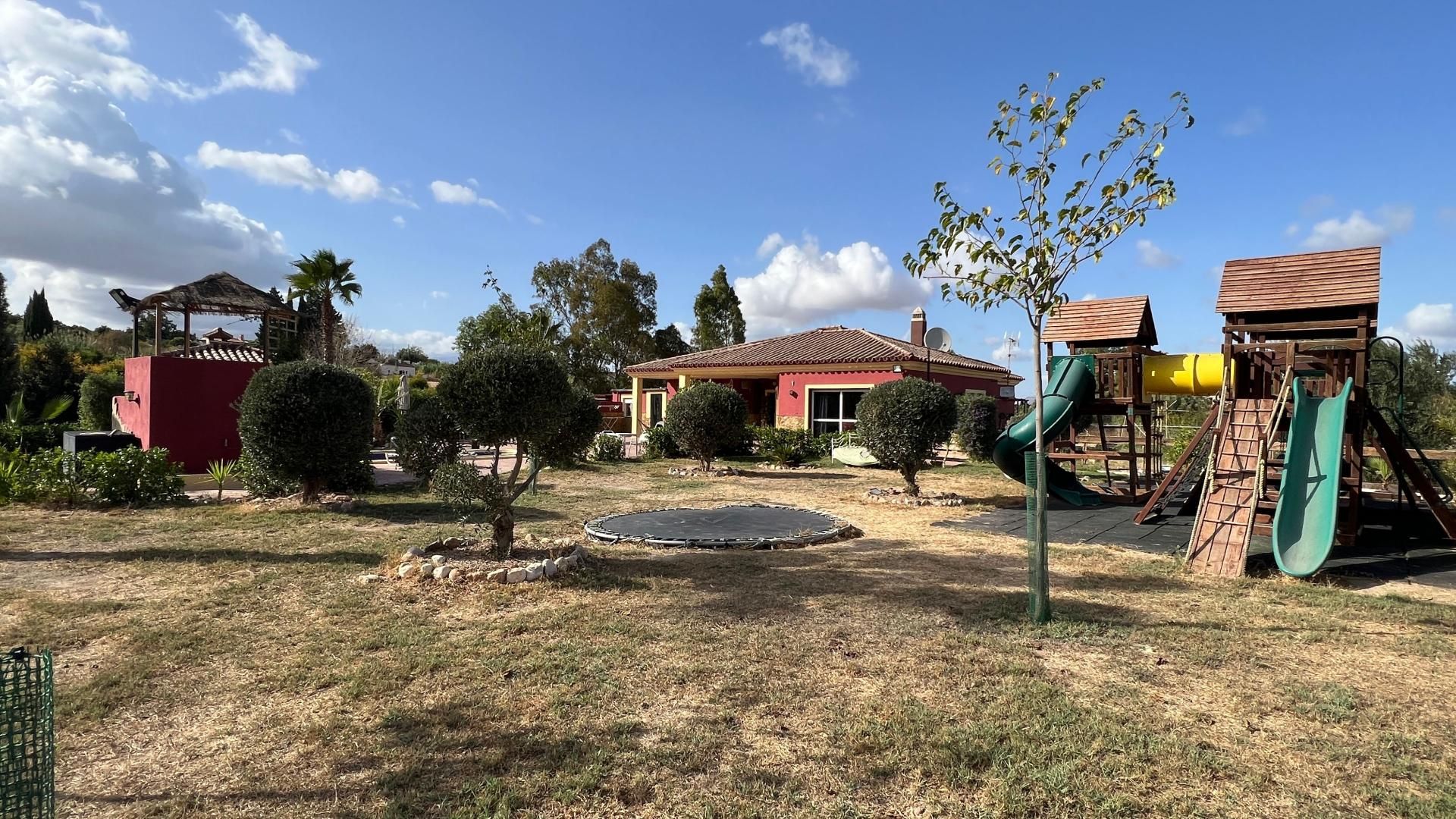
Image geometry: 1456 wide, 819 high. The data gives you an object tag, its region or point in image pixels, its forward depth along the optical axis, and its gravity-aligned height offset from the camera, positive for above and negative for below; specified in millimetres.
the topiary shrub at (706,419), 17828 +291
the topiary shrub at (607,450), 20266 -554
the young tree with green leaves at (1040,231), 5312 +1552
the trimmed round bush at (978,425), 20281 +215
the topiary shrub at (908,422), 12609 +177
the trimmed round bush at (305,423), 10273 +74
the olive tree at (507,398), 6625 +297
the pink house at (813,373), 23344 +2100
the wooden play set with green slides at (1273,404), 7715 +419
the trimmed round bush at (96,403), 22109 +750
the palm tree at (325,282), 27922 +5787
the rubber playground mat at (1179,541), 7727 -1381
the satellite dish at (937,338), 19500 +2577
